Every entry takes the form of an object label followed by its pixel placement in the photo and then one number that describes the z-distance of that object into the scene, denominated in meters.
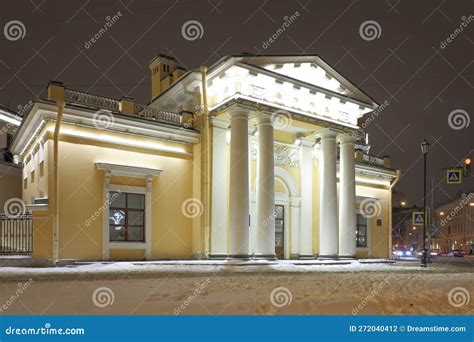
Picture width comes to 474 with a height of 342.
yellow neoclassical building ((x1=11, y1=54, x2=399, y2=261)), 18.14
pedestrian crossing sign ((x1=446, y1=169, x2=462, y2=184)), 22.20
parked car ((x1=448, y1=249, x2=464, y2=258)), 57.06
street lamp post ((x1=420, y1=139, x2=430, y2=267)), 22.48
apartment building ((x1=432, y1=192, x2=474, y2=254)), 82.81
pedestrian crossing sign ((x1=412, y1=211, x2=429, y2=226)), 24.61
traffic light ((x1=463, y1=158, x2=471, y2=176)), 18.80
